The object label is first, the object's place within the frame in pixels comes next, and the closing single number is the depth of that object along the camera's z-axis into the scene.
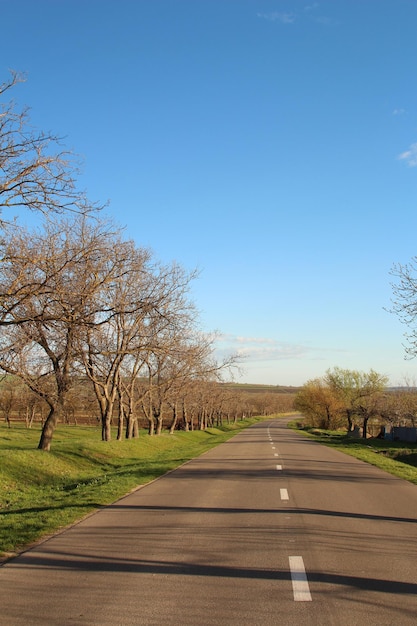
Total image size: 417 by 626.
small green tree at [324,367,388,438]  79.38
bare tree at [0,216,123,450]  11.77
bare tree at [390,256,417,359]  21.12
